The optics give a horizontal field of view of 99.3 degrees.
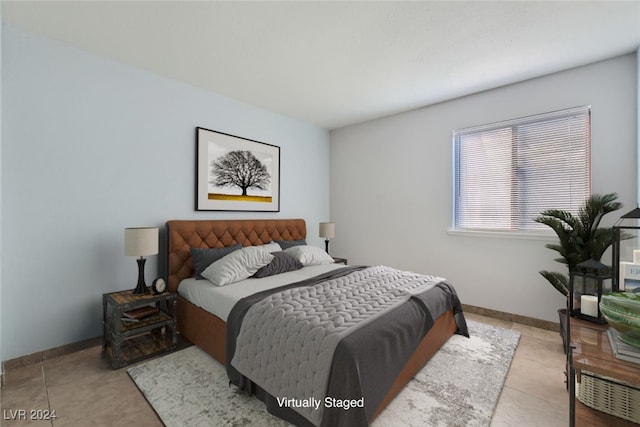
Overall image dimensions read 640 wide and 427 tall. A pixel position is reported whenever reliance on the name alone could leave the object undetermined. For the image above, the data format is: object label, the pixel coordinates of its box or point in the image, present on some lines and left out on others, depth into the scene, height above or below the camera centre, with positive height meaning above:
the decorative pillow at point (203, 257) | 2.80 -0.48
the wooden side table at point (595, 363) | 1.12 -0.66
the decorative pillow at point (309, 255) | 3.30 -0.53
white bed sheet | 2.19 -0.69
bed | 1.38 -0.86
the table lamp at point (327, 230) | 4.19 -0.27
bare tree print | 3.36 +0.53
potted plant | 2.31 -0.17
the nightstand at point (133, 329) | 2.16 -0.99
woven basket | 1.37 -0.97
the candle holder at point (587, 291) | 1.68 -0.53
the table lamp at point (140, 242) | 2.33 -0.27
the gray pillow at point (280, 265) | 2.83 -0.59
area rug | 1.63 -1.24
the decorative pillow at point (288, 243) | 3.73 -0.43
